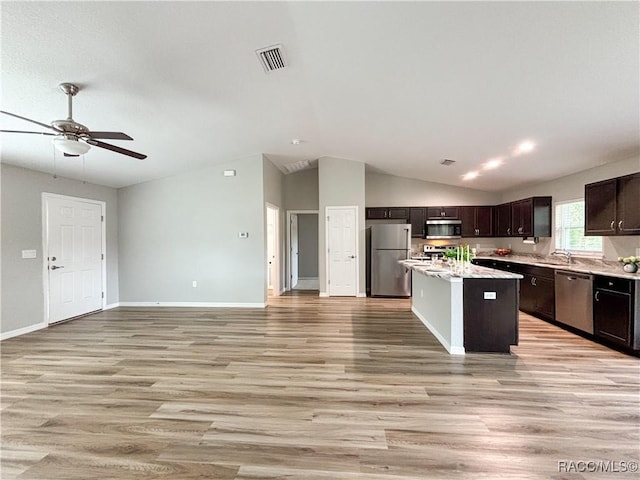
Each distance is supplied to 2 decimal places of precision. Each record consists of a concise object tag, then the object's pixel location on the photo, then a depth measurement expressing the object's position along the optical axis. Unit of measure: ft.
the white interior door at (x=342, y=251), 22.95
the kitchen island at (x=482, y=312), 11.28
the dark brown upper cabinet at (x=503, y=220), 21.59
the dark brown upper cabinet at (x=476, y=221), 23.70
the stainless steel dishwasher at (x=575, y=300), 12.74
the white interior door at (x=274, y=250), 23.91
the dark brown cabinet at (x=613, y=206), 11.86
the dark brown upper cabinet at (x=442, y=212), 24.08
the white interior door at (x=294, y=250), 27.35
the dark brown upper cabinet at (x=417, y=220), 24.32
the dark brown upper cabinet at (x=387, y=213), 24.58
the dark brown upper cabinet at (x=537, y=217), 18.60
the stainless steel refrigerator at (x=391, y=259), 22.41
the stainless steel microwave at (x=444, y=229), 23.67
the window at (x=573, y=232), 15.47
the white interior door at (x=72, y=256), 16.05
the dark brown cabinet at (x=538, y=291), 15.23
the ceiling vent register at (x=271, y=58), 9.14
